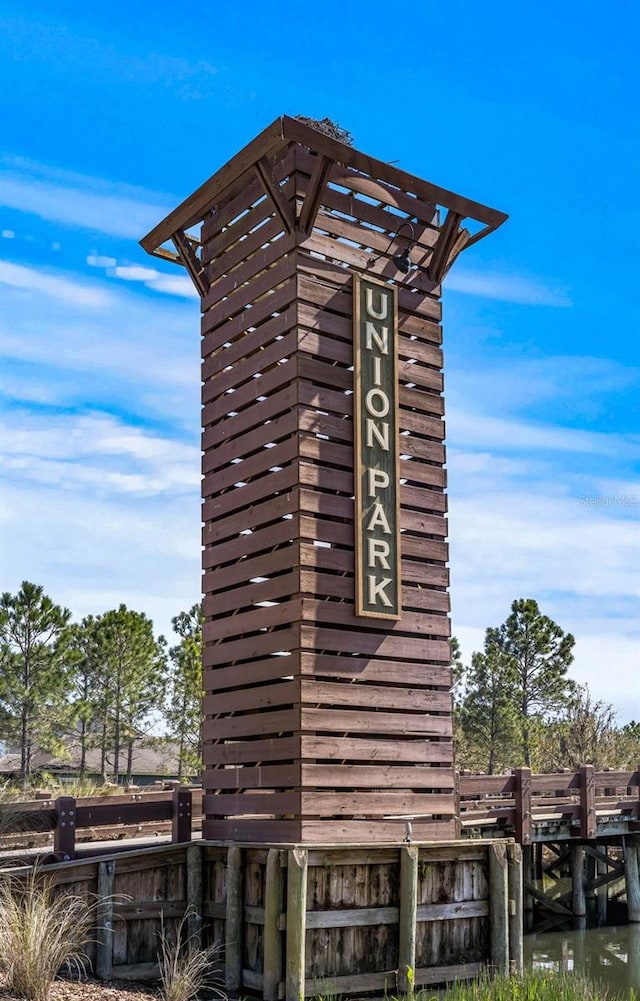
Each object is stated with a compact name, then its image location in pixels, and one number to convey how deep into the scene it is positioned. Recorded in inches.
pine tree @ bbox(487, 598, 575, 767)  2086.6
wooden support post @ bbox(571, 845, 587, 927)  1065.5
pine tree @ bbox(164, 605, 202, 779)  1881.2
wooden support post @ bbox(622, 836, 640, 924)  1070.4
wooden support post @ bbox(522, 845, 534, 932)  1045.8
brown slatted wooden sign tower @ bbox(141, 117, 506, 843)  553.6
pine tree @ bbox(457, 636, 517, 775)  1982.0
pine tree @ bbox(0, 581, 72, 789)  1654.8
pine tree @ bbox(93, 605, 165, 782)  1945.1
